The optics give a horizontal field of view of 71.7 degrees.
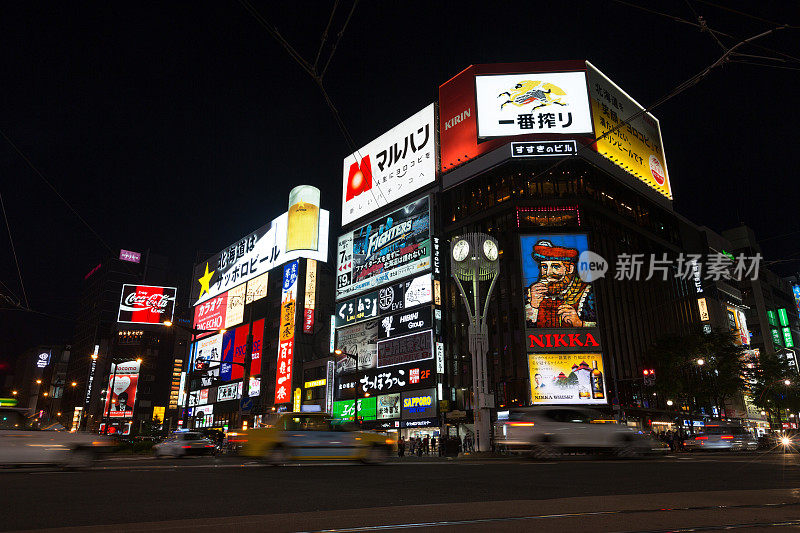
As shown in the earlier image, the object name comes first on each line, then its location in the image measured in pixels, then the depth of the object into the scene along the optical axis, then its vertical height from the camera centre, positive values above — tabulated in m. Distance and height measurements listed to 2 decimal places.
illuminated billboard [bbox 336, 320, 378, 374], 56.12 +8.91
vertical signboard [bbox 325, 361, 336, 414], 57.97 +5.04
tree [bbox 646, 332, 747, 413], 44.62 +5.04
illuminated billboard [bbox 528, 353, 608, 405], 46.38 +4.38
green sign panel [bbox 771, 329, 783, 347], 82.33 +13.41
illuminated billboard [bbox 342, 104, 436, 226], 58.75 +28.79
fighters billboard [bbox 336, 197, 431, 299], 54.22 +18.33
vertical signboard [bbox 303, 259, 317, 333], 63.41 +15.23
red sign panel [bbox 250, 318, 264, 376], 69.00 +10.81
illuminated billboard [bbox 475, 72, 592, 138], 54.00 +31.49
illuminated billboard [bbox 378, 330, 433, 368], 50.75 +7.58
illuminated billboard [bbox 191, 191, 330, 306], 67.19 +23.68
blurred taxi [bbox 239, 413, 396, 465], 14.55 -0.21
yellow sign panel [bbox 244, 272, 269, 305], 73.12 +18.68
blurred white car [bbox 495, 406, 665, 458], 17.34 -0.04
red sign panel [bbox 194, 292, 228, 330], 81.06 +17.59
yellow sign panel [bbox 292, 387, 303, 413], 60.47 +3.72
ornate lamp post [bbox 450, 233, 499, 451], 33.41 +11.52
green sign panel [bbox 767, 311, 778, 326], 84.06 +16.46
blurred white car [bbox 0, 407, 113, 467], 12.54 -0.23
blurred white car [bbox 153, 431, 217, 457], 25.34 -0.54
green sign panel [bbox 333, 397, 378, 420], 54.56 +2.27
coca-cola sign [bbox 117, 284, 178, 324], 67.00 +15.34
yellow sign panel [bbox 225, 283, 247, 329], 77.00 +16.99
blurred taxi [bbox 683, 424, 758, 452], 27.61 -0.32
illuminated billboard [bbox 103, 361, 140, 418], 95.06 +7.20
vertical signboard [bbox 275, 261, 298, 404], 62.69 +10.71
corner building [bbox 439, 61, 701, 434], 48.62 +20.63
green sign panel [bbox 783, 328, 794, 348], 83.06 +13.36
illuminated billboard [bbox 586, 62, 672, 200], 57.06 +31.35
